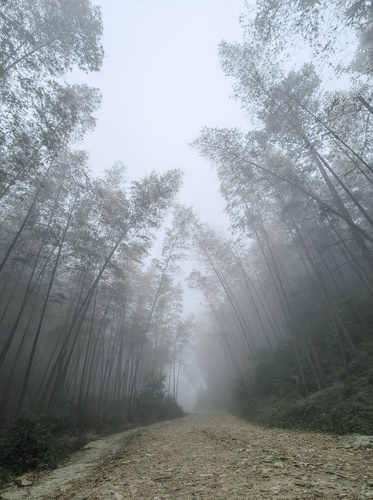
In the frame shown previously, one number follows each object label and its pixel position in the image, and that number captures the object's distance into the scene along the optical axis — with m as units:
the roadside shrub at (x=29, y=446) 4.73
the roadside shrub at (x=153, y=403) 14.70
